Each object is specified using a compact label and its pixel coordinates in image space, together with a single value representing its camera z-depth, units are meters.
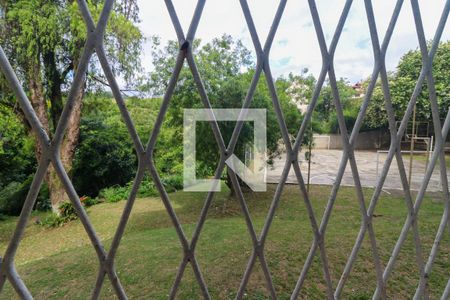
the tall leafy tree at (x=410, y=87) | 8.59
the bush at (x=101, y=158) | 6.58
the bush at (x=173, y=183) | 5.76
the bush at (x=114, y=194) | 5.97
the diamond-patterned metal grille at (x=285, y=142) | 0.65
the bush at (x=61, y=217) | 4.87
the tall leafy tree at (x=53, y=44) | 3.94
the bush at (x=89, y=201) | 5.71
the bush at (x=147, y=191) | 5.73
